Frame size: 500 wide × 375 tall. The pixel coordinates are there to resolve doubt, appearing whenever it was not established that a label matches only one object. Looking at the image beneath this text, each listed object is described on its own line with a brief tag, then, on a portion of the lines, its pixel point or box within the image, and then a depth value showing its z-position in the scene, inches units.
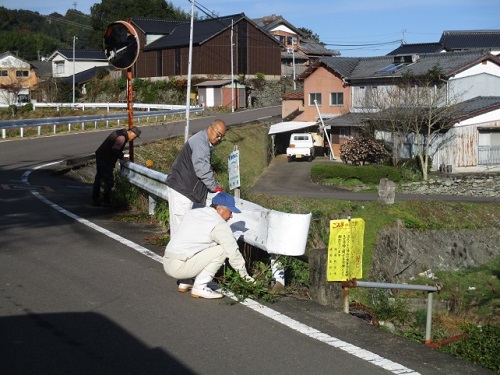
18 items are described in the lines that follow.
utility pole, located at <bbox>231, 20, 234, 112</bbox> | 2458.2
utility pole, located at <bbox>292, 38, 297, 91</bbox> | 2662.9
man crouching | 262.8
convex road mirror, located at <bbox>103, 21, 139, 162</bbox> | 510.3
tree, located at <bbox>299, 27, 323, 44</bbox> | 3761.3
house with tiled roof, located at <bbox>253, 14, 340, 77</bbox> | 3002.0
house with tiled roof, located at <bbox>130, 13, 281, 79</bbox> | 2632.9
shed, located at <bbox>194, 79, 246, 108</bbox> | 2485.2
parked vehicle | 1833.2
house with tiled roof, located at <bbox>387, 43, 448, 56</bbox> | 2343.1
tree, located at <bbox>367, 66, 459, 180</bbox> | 1557.6
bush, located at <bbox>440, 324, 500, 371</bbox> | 367.2
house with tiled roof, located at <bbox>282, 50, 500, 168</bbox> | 1587.1
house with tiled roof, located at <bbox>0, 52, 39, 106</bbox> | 2881.2
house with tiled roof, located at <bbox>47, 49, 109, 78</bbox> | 3179.1
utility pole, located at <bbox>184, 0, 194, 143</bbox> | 1258.7
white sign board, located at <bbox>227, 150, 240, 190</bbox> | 321.1
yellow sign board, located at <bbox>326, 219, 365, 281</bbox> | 256.8
